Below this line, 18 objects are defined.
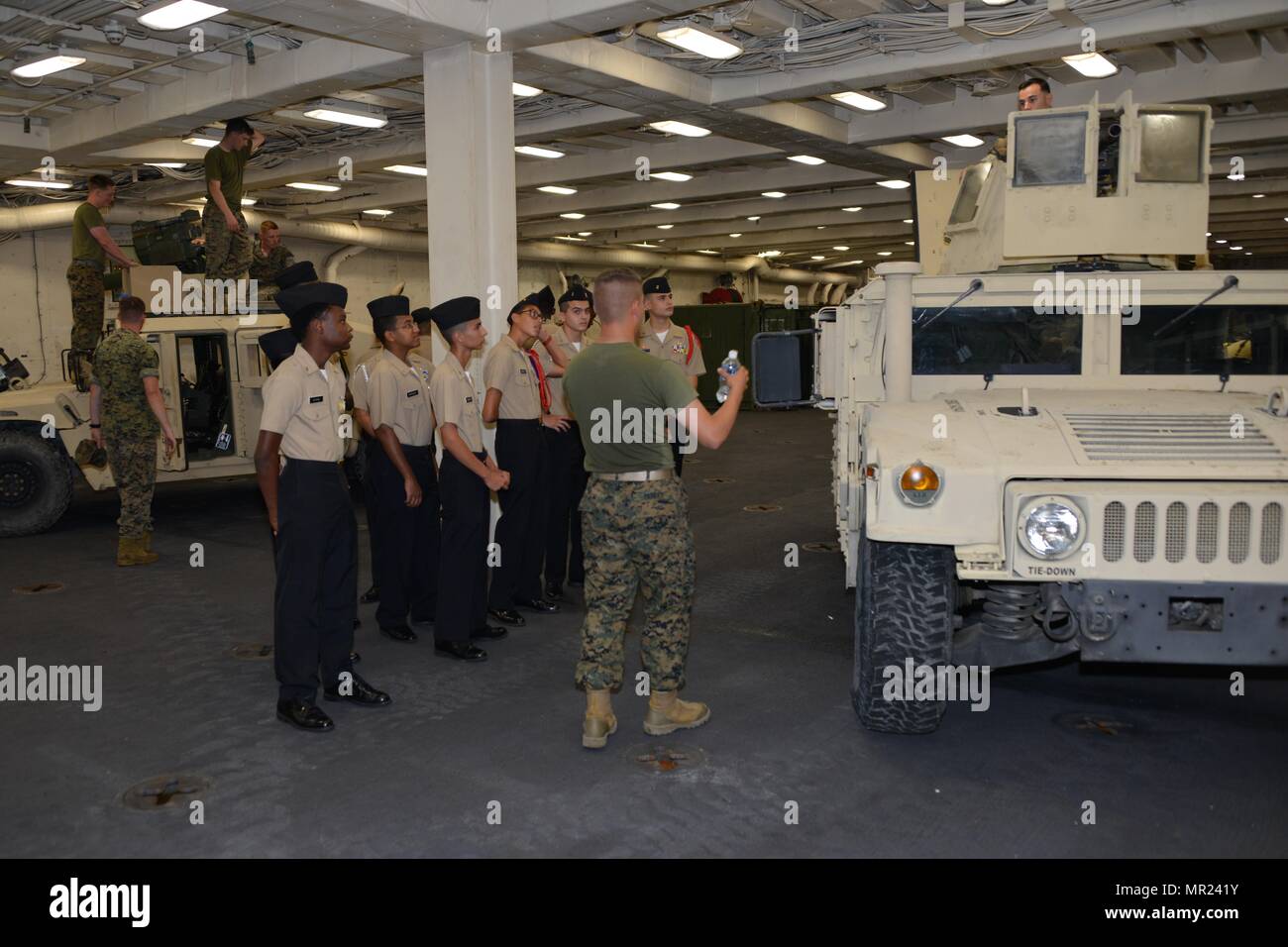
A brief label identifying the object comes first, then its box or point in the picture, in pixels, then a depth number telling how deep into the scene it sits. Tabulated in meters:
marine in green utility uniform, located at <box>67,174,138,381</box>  9.25
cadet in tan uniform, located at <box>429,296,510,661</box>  5.28
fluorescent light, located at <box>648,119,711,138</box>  11.64
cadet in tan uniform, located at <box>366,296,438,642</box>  5.59
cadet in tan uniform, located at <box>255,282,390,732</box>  4.40
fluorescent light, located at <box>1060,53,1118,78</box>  9.22
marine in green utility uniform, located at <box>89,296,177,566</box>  7.64
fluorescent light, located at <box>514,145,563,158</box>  12.90
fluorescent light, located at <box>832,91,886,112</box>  10.66
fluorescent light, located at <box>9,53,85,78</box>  8.72
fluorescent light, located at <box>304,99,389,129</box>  10.59
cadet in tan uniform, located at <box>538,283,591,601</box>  6.52
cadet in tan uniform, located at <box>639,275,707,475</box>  6.79
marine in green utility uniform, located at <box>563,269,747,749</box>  3.96
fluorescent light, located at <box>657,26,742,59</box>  8.27
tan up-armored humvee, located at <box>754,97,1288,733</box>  3.55
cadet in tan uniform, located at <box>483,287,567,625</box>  5.94
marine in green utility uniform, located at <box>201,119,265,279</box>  8.29
